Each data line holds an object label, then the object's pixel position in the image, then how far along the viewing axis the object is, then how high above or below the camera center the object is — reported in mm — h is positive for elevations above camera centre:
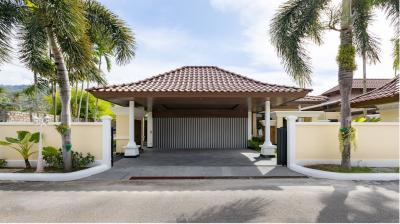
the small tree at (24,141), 9593 -767
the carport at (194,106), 11477 +773
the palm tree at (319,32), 9305 +3001
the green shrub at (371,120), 11859 -72
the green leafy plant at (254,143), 17625 -1562
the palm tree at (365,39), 10419 +2996
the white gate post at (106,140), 10406 -776
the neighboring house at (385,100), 11032 +741
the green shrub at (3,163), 10297 -1589
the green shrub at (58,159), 9624 -1392
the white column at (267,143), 13062 -1132
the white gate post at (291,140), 10406 -788
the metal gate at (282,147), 10875 -1092
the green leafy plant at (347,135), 9422 -550
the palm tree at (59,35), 8203 +2653
